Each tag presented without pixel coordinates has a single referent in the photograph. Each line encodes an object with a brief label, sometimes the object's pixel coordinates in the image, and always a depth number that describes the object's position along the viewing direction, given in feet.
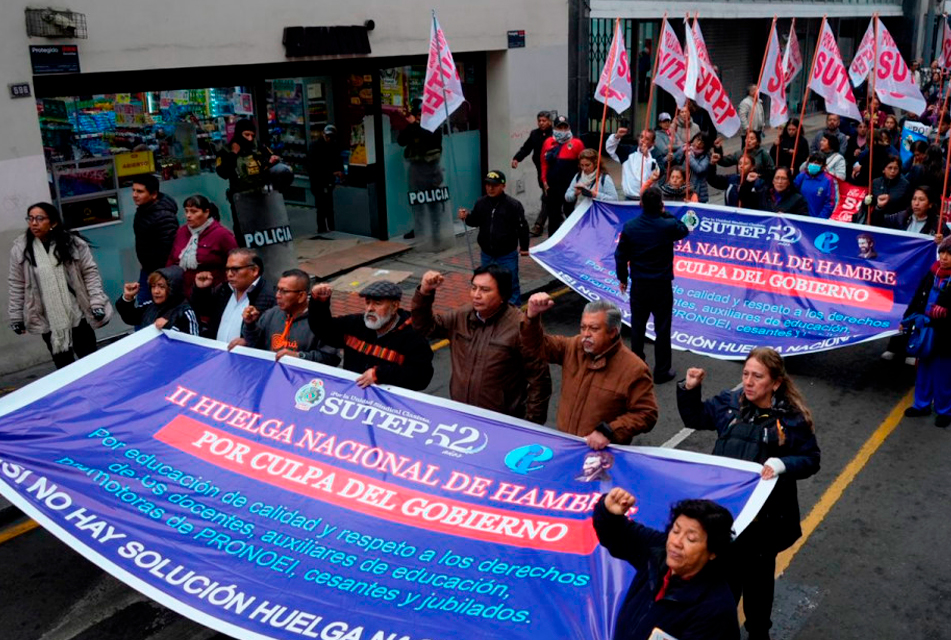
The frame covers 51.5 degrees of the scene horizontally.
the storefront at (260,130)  34.58
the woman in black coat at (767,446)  15.87
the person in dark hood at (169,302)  22.67
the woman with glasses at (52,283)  25.96
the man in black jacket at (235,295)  22.38
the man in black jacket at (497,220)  34.32
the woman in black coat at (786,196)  34.91
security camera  30.99
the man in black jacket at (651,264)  29.07
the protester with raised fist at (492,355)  19.07
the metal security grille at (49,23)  30.91
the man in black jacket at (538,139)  48.08
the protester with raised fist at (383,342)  19.21
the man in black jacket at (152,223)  29.43
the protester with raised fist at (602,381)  17.25
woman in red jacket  27.12
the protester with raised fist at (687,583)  11.71
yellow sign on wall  35.70
